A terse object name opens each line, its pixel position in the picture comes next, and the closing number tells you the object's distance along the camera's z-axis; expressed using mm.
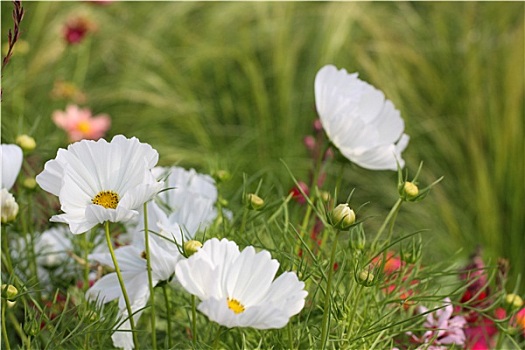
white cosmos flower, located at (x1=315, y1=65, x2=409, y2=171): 1583
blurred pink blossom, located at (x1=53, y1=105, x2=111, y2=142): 3114
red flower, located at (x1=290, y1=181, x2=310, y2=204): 1756
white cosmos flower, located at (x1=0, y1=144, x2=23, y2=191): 1503
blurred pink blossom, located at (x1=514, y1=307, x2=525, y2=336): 1576
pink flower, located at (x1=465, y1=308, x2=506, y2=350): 1593
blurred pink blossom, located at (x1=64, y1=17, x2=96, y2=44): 3237
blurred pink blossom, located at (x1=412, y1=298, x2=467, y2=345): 1520
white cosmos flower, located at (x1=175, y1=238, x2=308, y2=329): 1336
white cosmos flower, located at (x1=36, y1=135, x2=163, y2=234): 1387
